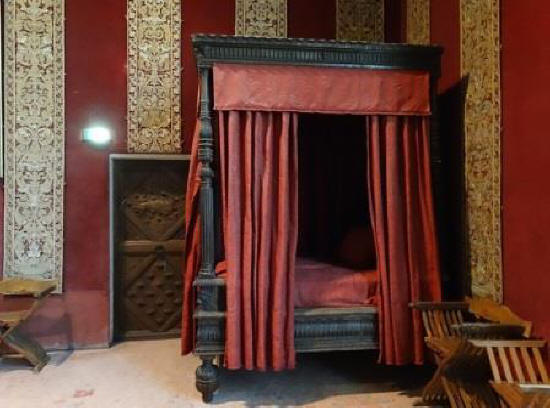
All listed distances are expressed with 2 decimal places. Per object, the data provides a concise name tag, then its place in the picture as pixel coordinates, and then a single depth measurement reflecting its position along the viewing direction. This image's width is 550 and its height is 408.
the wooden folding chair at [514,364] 1.88
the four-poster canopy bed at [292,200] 2.68
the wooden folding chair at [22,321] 3.24
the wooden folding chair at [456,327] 2.23
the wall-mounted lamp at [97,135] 3.71
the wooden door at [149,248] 3.95
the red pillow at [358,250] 3.22
